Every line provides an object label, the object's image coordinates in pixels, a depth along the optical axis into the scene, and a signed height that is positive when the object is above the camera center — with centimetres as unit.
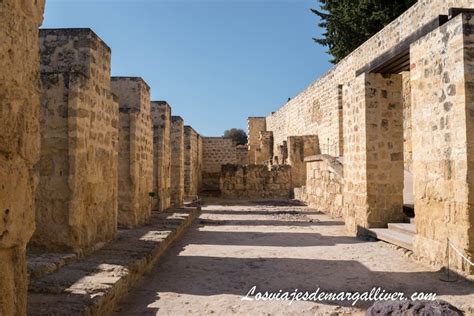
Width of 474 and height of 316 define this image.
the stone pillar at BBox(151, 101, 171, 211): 1031 +55
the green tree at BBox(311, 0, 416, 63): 1812 +732
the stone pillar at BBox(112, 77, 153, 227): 738 +37
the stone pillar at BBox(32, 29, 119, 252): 462 +33
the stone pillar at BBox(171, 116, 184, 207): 1315 +48
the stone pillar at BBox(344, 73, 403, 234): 729 +38
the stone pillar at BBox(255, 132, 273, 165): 2750 +165
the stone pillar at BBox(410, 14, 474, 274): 443 +36
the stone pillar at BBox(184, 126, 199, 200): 1608 +33
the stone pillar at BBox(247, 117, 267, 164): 3250 +362
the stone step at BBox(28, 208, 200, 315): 292 -91
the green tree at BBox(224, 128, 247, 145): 5394 +535
